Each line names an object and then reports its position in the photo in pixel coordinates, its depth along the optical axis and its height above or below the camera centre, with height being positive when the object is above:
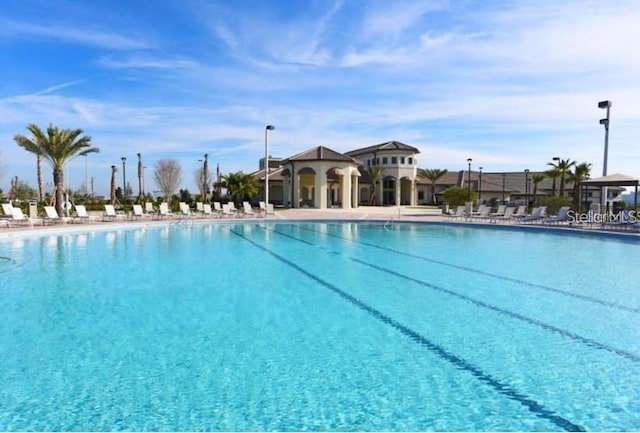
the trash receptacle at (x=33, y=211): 20.56 -0.76
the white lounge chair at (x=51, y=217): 20.53 -1.01
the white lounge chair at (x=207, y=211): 28.14 -0.97
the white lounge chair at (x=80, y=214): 22.02 -0.95
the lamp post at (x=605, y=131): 23.56 +3.40
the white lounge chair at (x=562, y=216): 22.80 -0.95
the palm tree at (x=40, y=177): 36.16 +1.36
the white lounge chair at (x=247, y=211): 29.26 -1.00
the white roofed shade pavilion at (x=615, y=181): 21.03 +0.74
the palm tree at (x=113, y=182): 36.75 +1.01
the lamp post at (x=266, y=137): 27.92 +3.61
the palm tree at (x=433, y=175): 51.27 +2.31
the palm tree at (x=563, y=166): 38.28 +2.53
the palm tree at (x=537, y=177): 45.41 +1.92
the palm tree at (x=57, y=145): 23.74 +2.55
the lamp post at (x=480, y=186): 51.41 +1.13
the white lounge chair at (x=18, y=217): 18.80 -0.94
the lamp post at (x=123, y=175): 44.74 +1.92
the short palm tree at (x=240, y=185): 39.38 +0.86
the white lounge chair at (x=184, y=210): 26.22 -0.85
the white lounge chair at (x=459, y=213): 28.37 -1.04
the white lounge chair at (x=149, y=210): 26.01 -0.85
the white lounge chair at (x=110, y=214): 23.33 -0.97
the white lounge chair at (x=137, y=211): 24.34 -0.85
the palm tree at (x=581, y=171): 33.80 +1.92
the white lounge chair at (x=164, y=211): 25.19 -0.87
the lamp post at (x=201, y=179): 53.91 +1.84
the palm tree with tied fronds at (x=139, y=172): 41.05 +2.04
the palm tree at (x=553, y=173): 39.31 +2.04
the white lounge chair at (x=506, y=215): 26.12 -1.06
